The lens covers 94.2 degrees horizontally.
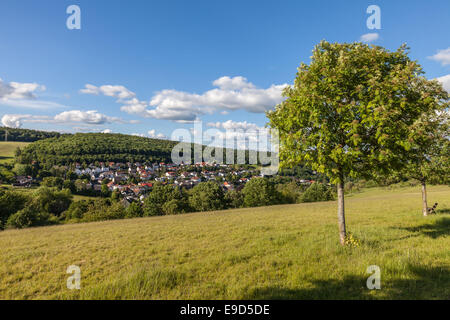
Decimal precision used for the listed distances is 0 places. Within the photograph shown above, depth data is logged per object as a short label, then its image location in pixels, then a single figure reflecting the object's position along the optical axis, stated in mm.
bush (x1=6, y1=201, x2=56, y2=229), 49062
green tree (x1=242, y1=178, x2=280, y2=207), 65312
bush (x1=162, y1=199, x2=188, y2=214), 60469
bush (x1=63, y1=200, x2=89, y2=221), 63625
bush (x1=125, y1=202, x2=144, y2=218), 60031
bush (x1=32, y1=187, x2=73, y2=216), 74000
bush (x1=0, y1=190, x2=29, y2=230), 55969
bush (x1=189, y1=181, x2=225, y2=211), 63162
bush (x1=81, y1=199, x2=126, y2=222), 53441
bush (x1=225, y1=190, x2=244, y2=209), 69688
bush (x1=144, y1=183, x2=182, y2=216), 63531
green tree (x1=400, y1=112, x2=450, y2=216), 8836
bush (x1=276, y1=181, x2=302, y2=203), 75388
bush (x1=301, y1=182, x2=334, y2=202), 75938
